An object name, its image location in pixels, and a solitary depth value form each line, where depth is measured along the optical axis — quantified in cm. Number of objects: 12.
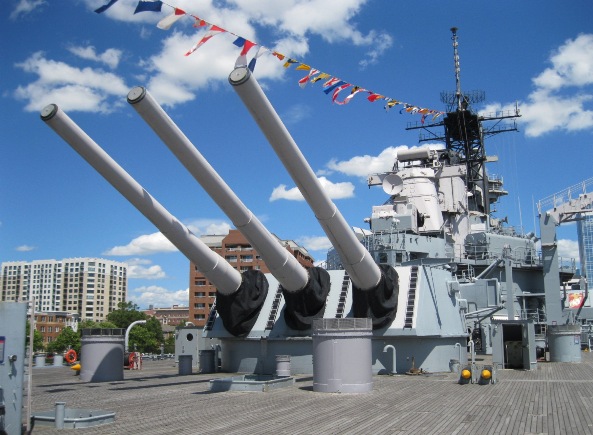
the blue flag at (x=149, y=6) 951
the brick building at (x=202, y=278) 7275
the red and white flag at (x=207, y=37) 1026
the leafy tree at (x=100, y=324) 5528
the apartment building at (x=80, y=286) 11831
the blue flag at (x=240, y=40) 1086
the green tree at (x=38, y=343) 5719
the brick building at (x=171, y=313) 12912
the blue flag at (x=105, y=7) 897
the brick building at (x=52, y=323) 7442
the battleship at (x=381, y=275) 1102
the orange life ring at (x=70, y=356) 2283
